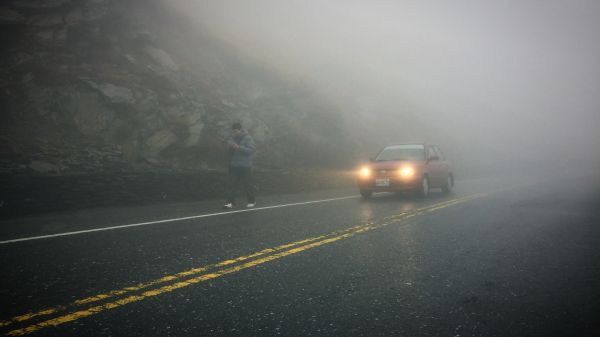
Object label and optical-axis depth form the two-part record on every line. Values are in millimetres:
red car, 11258
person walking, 9977
